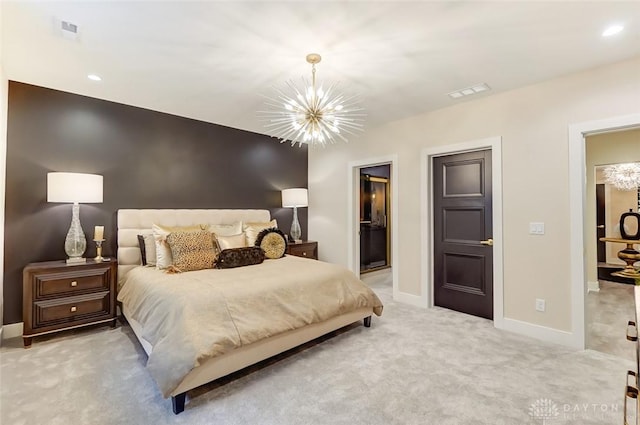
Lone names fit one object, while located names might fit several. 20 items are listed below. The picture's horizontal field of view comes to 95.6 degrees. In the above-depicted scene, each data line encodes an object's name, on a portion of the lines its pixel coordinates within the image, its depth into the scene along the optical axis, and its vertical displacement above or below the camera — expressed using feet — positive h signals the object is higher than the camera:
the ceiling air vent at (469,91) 10.13 +4.52
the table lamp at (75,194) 9.43 +0.73
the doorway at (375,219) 20.04 -0.24
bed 6.17 -2.50
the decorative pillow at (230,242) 11.11 -1.00
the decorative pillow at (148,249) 10.77 -1.24
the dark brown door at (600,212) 18.24 +0.20
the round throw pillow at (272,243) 12.12 -1.14
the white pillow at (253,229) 12.26 -0.58
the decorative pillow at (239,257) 10.16 -1.50
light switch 9.81 -0.45
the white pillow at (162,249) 10.12 -1.15
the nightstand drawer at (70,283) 8.91 -2.15
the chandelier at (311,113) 7.95 +4.50
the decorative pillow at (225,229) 12.48 -0.57
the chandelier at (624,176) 16.44 +2.31
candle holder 10.23 -1.16
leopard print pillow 9.84 -1.23
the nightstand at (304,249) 15.23 -1.80
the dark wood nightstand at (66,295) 8.77 -2.54
